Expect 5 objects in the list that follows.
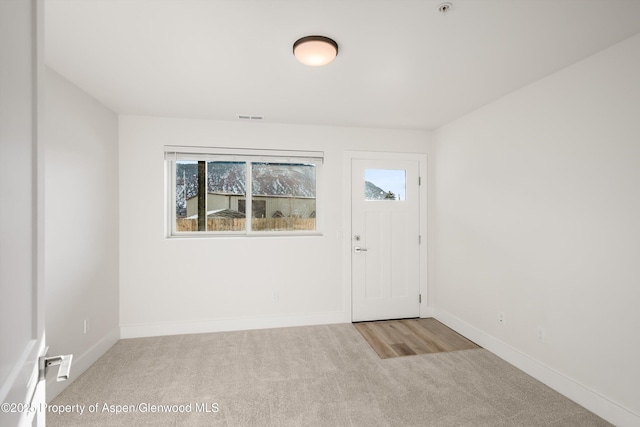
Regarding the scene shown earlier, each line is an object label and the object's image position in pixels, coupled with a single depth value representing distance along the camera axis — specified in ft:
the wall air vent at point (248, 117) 10.82
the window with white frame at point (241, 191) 11.66
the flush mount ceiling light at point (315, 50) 6.01
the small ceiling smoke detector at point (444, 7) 5.08
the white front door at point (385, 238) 12.42
